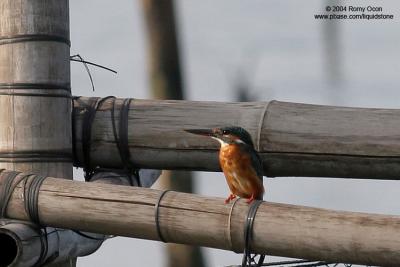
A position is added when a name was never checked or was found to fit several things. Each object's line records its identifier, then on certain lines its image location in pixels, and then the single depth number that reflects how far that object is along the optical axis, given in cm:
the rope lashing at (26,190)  1027
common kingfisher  991
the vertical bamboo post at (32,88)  1091
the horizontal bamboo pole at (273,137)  999
